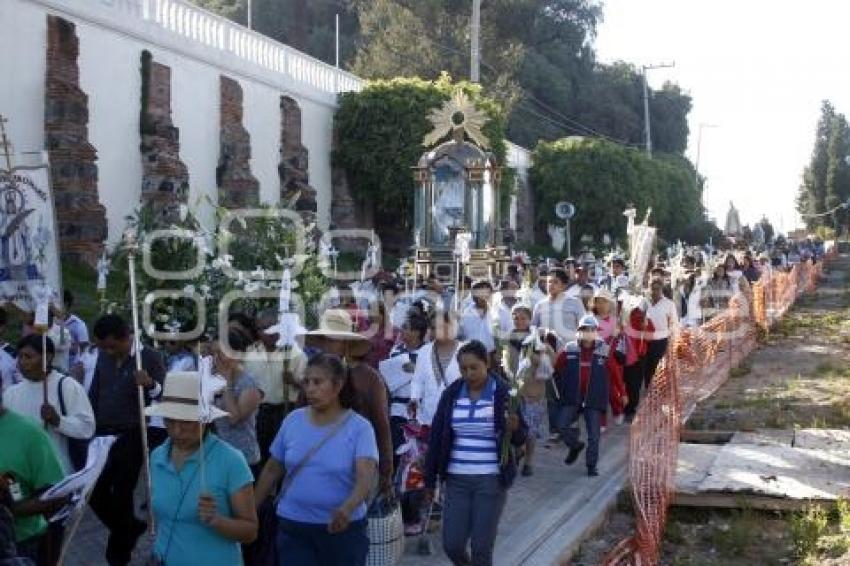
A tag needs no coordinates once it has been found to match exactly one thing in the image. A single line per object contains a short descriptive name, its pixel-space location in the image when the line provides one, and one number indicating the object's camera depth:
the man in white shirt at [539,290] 13.41
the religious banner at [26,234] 9.48
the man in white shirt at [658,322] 12.84
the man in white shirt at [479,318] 10.73
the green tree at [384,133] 27.75
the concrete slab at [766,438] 11.56
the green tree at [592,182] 40.06
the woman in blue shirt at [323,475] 4.95
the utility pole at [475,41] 30.08
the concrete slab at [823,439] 11.21
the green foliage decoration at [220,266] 8.62
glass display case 24.17
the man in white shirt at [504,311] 11.64
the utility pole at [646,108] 52.44
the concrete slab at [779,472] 9.37
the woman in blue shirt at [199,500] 4.35
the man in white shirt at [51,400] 6.08
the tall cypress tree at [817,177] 83.25
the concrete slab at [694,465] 9.67
